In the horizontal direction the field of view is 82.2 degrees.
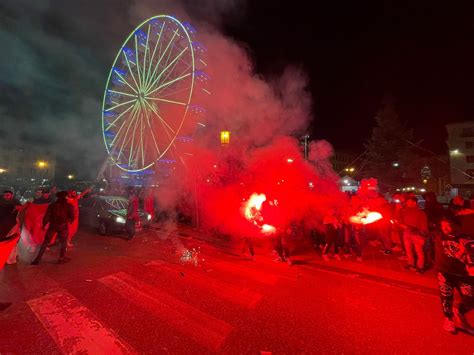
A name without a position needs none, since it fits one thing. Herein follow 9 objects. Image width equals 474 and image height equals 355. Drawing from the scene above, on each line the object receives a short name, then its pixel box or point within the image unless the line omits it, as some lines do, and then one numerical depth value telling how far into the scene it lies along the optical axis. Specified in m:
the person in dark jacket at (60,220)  5.96
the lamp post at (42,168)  58.84
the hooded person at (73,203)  7.39
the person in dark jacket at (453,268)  3.32
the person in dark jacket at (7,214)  4.64
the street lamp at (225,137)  9.98
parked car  8.68
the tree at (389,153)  26.11
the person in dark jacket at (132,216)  8.45
